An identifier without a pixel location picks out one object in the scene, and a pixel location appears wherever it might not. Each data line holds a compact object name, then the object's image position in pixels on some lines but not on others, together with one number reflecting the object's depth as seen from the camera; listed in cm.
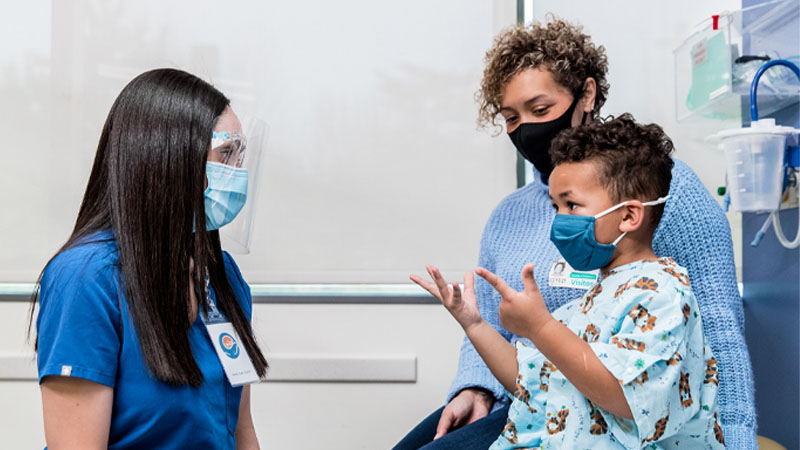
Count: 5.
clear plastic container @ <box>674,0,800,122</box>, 178
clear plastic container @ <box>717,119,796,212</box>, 173
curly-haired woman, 136
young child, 109
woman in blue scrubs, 111
